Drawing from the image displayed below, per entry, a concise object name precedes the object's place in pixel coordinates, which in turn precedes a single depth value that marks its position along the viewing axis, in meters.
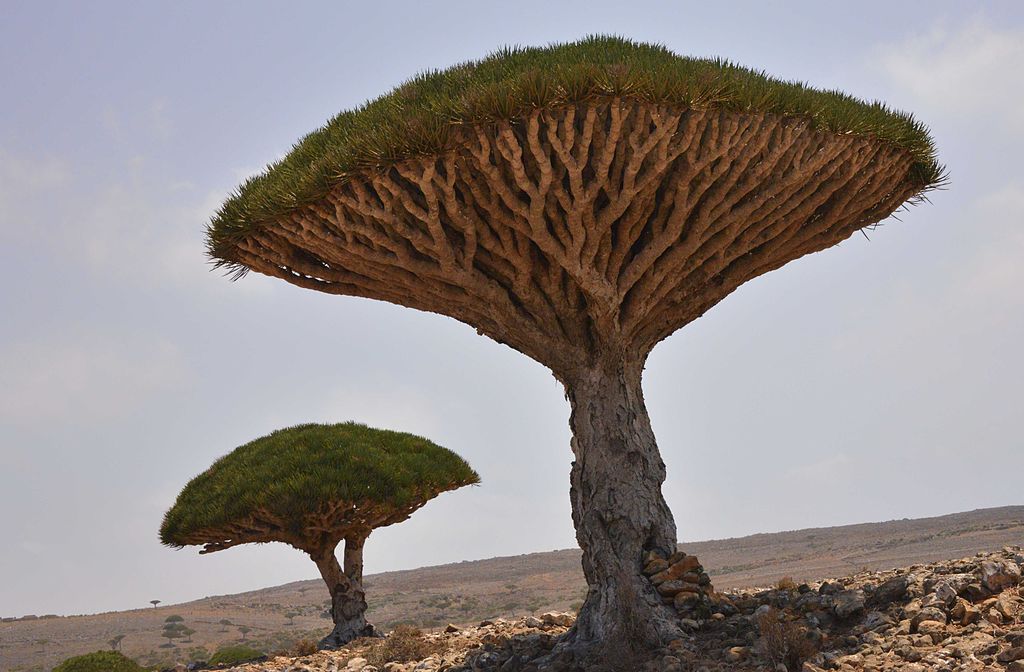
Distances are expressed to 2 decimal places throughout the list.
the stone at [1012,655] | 6.00
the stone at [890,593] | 7.72
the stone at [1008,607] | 6.92
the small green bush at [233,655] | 17.00
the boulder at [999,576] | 7.46
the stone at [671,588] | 7.85
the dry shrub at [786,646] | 6.80
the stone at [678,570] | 7.86
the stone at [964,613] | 6.97
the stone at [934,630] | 6.69
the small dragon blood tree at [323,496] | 13.78
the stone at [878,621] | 7.20
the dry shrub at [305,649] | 12.72
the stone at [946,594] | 7.27
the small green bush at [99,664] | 13.80
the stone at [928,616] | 7.00
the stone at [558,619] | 10.23
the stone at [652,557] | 7.93
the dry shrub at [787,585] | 9.09
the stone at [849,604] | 7.75
